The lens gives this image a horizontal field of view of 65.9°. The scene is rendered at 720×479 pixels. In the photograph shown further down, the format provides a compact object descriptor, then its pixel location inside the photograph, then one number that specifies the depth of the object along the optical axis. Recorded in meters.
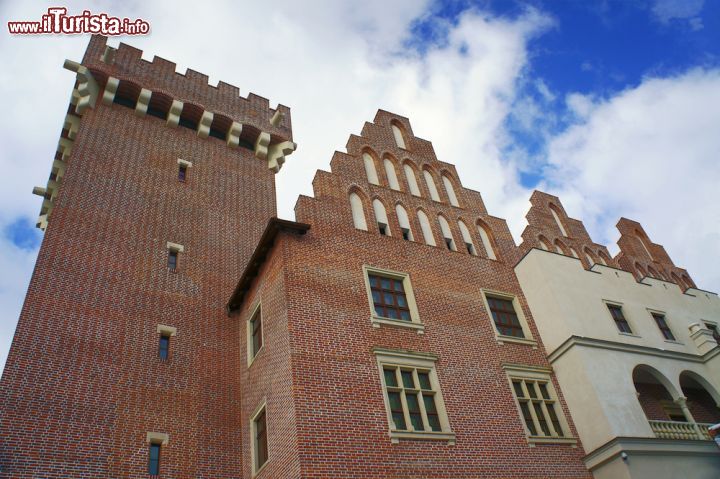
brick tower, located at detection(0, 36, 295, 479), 16.45
